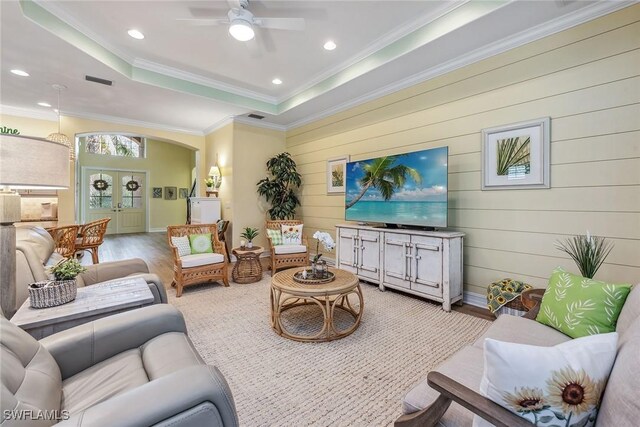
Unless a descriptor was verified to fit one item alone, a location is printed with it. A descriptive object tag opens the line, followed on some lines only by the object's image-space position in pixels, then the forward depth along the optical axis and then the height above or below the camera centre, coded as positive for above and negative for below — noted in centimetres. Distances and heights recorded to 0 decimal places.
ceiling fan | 261 +182
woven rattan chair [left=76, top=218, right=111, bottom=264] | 439 -49
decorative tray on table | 256 -68
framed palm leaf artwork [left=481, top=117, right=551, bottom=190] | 276 +58
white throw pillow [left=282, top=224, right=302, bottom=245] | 486 -48
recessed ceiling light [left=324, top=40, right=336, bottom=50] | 342 +209
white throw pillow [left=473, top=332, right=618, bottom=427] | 83 -52
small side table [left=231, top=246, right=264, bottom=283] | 425 -94
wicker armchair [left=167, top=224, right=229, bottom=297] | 363 -79
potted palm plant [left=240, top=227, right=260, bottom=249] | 447 -46
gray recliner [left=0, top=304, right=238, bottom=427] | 81 -64
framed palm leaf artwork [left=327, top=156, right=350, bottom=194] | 498 +65
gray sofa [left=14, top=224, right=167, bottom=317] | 192 -52
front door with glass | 934 +31
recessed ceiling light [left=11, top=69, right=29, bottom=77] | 368 +183
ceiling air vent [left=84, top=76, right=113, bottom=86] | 386 +183
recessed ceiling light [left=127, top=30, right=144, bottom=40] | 322 +208
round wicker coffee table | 239 -79
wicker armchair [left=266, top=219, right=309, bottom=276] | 452 -84
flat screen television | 330 +28
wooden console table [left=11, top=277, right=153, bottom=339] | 150 -61
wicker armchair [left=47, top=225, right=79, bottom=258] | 399 -47
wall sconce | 611 +74
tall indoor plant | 579 +47
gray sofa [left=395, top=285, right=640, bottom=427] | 77 -66
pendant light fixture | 418 +122
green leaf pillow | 147 -55
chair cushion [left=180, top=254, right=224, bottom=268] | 365 -71
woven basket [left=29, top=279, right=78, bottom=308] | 163 -53
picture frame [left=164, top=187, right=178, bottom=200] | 1064 +58
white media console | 313 -65
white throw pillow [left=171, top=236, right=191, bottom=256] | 383 -52
